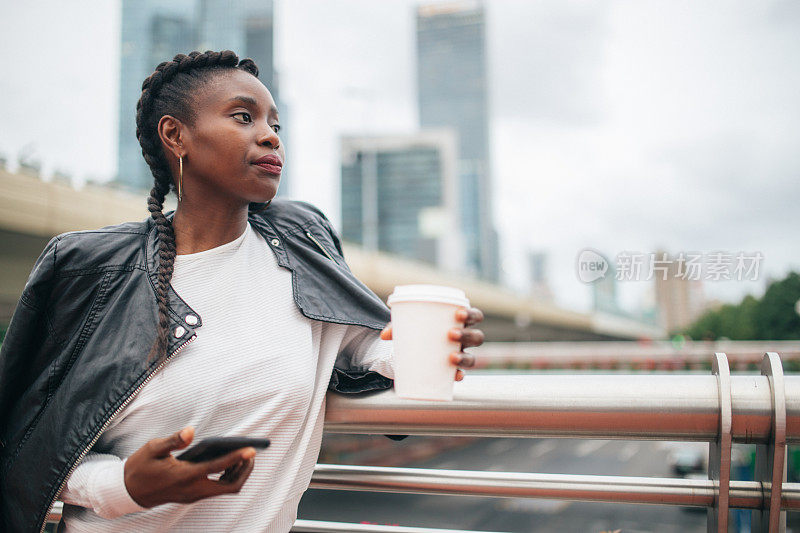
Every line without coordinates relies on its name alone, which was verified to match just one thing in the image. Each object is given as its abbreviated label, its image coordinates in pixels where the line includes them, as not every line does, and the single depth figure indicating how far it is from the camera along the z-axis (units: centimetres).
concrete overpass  1091
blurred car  2405
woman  123
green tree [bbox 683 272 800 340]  2303
